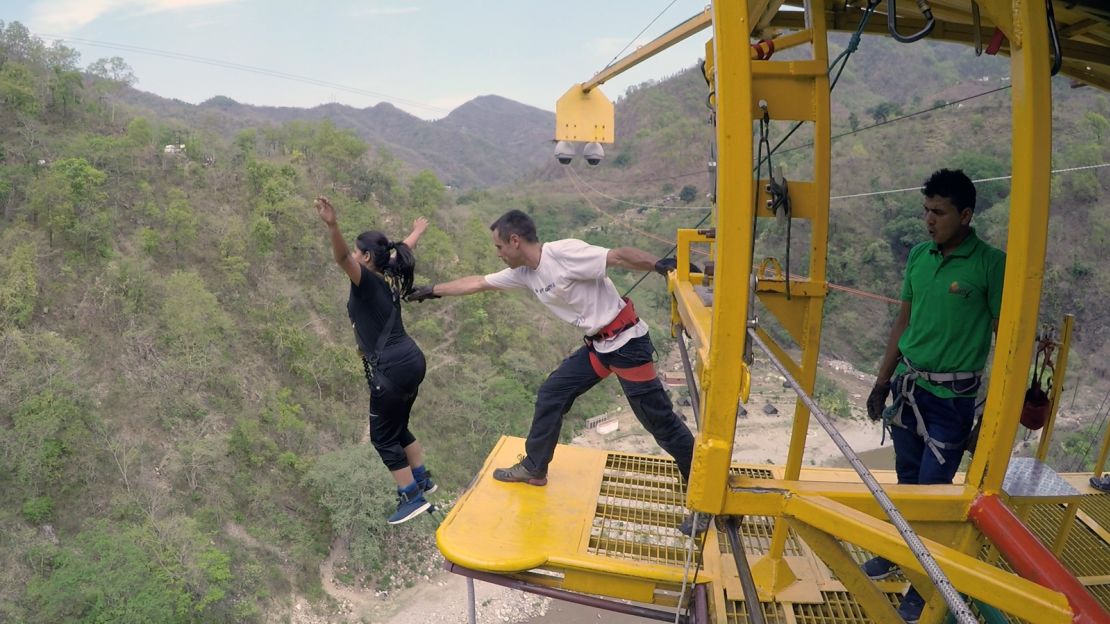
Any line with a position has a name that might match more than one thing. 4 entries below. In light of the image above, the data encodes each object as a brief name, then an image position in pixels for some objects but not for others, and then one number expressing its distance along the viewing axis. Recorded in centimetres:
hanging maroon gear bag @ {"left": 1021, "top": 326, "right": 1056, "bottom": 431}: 259
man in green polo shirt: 250
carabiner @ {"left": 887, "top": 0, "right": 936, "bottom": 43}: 192
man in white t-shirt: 348
